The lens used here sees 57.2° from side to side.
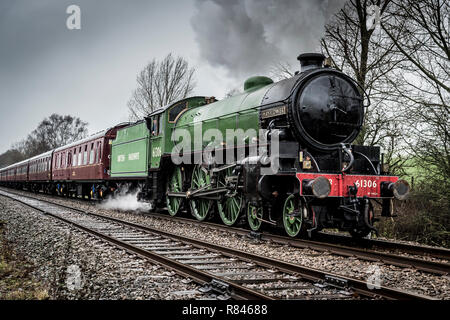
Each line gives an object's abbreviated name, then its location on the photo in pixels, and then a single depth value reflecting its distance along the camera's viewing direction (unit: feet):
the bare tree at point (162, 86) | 102.47
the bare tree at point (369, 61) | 35.22
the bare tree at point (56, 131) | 218.79
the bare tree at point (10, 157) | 296.14
